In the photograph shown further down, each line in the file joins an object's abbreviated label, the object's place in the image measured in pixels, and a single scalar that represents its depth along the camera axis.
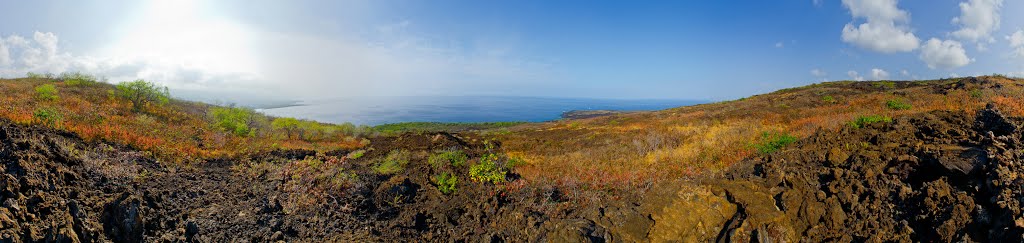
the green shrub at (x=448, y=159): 12.60
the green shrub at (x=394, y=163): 12.66
